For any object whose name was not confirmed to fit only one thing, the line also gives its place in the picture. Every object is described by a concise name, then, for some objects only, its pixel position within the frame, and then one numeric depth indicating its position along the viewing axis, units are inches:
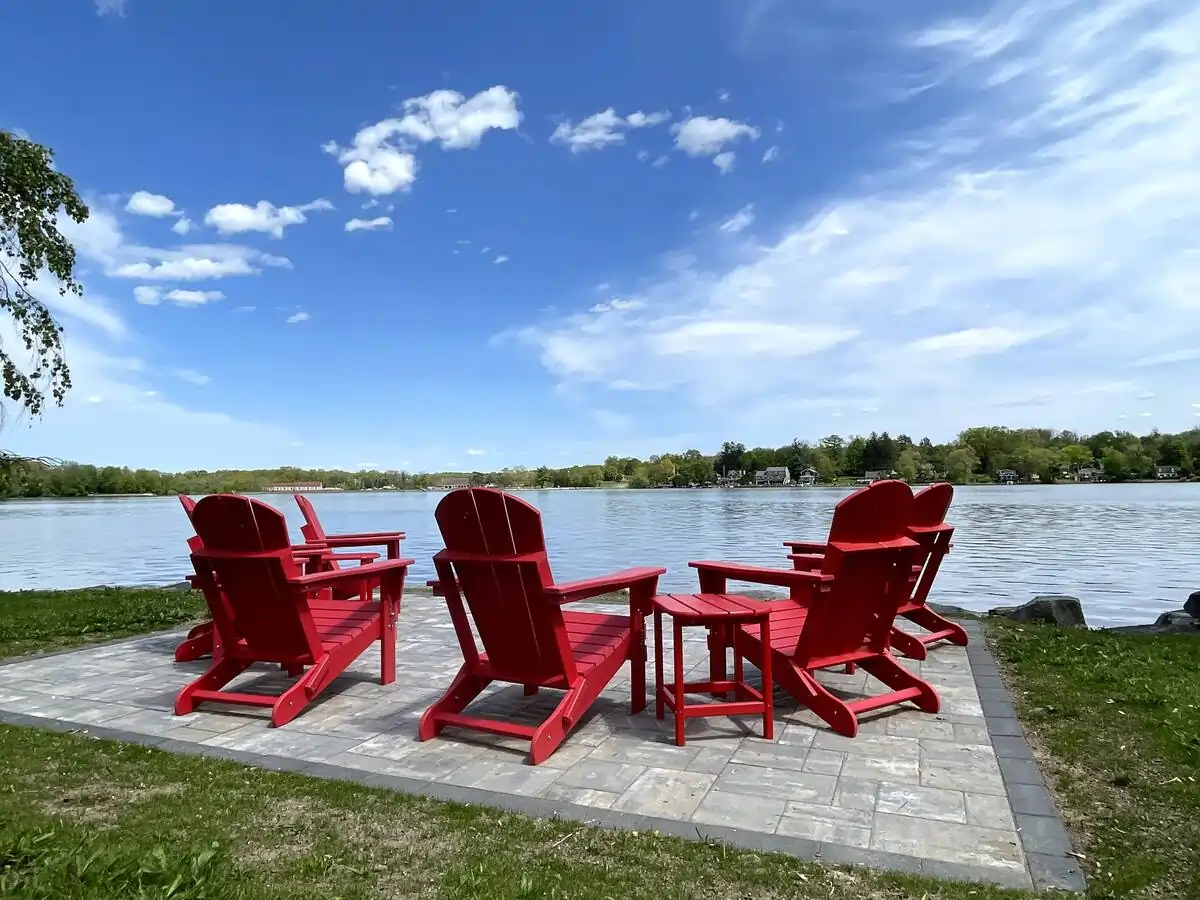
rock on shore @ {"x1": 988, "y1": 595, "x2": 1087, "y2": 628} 296.7
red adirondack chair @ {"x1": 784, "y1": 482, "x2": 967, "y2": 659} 220.2
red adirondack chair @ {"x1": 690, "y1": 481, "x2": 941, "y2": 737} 161.8
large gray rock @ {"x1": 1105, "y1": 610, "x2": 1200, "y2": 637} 297.3
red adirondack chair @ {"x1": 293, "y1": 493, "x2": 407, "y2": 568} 294.5
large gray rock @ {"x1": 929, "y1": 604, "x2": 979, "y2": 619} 306.8
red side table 156.3
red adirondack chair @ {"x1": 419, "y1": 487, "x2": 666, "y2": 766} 150.9
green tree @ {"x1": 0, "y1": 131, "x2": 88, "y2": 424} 380.5
